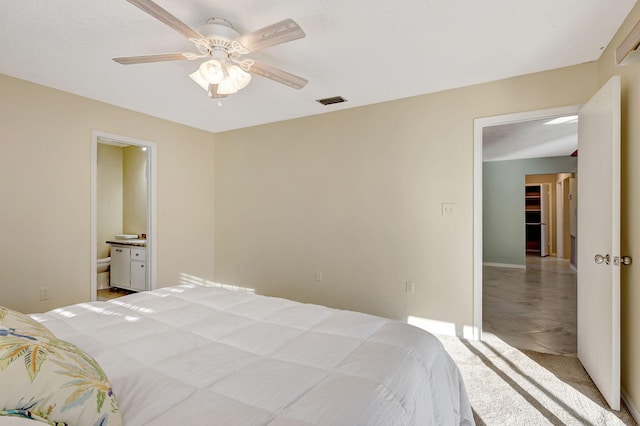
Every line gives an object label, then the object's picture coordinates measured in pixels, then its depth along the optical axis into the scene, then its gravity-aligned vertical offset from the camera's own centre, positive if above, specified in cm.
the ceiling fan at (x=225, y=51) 176 +103
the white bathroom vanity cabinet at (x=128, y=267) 467 -79
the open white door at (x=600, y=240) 199 -17
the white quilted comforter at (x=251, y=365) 100 -61
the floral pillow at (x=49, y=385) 77 -44
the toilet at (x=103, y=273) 526 -97
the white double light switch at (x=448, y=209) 329 +6
